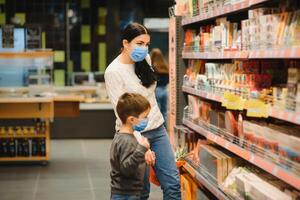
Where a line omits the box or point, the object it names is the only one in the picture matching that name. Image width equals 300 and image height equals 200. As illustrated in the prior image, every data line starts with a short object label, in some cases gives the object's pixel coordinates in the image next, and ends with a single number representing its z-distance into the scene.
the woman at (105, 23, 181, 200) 4.45
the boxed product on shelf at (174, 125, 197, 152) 5.83
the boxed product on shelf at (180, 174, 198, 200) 5.56
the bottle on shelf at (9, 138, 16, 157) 8.25
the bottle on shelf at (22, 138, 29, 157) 8.25
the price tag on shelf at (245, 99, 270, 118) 3.63
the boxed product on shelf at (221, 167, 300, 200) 3.65
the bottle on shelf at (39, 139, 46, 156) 8.30
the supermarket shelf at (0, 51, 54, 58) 8.50
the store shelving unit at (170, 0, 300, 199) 3.30
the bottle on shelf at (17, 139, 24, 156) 8.27
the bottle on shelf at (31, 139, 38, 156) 8.30
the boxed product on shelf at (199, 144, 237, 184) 4.68
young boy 3.74
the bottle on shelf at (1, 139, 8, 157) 8.23
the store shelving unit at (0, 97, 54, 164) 8.18
